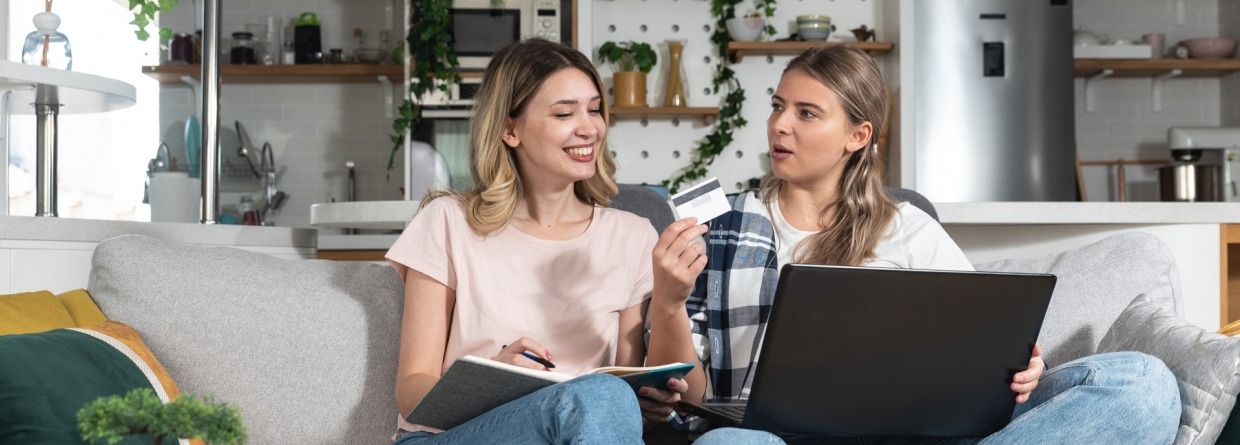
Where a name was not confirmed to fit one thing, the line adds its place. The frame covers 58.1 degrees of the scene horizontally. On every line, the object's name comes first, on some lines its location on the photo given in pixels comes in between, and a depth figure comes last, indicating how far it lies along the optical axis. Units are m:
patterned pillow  1.63
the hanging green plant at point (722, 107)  5.08
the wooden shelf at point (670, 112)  4.96
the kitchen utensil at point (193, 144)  5.08
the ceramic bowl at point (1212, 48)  5.39
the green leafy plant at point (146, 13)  2.43
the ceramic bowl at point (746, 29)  4.98
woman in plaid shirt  1.92
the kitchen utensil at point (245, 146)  5.43
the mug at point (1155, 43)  5.46
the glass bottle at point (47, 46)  2.42
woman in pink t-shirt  1.78
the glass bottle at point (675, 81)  5.02
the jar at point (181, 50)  5.30
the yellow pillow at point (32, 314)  1.64
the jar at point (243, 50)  5.32
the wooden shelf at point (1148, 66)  5.29
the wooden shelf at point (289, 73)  5.29
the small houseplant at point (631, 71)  4.97
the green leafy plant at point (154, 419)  0.82
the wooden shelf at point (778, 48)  4.92
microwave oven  4.77
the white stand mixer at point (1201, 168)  4.92
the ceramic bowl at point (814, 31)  4.96
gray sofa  1.88
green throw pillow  1.40
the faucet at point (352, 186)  5.49
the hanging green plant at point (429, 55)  4.67
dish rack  5.41
